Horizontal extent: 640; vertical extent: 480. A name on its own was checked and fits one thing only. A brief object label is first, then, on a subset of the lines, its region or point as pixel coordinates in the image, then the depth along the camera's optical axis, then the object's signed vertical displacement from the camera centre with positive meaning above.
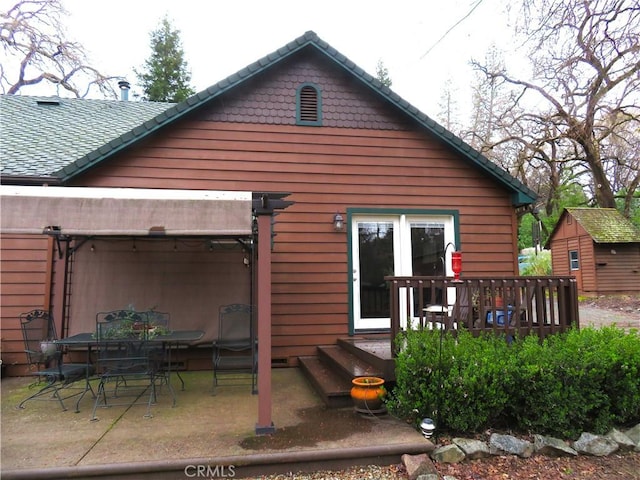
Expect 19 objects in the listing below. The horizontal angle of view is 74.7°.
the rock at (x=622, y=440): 3.56 -1.44
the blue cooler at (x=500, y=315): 4.65 -0.50
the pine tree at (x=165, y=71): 23.56 +11.61
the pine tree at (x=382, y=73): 26.95 +13.06
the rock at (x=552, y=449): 3.44 -1.45
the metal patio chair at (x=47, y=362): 4.34 -0.97
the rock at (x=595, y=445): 3.47 -1.46
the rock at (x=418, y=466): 3.00 -1.41
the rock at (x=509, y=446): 3.37 -1.41
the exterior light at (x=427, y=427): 3.44 -1.27
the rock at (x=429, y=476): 2.97 -1.45
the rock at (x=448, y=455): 3.24 -1.41
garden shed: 16.69 +0.76
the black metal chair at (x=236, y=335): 4.88 -0.80
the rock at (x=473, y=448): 3.31 -1.40
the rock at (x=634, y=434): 3.61 -1.43
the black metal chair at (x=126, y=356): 4.13 -0.81
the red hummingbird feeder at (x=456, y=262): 3.55 +0.09
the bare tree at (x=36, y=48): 14.74 +8.22
